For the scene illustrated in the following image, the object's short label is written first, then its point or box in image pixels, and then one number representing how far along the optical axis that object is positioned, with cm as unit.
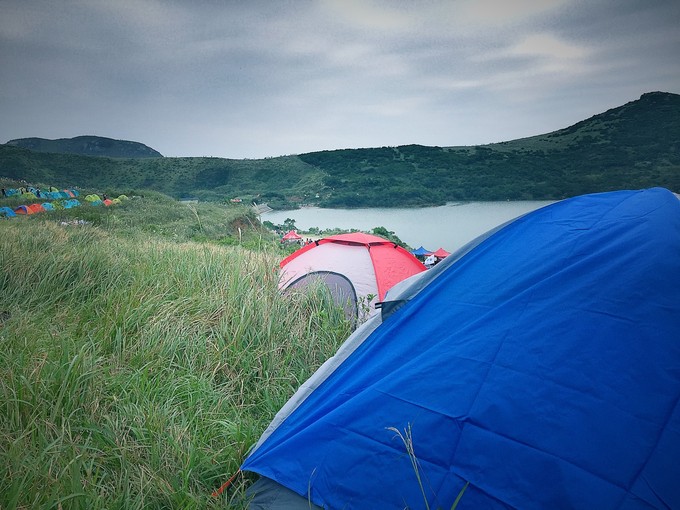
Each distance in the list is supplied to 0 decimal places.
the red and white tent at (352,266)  451
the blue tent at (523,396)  135
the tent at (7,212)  1672
